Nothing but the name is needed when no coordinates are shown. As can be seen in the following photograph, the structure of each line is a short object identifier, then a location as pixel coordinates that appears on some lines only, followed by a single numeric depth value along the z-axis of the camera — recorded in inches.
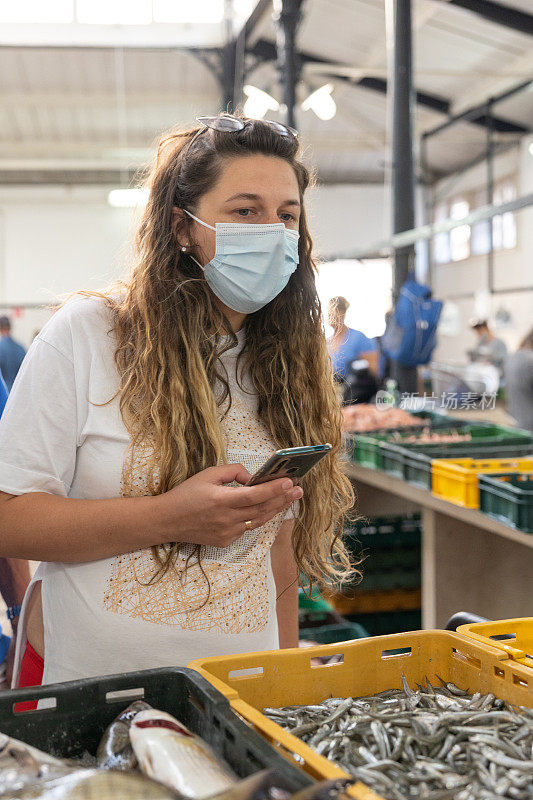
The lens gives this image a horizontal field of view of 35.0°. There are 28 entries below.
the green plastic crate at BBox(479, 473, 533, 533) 107.7
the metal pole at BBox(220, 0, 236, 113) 491.8
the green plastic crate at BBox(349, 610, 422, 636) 171.9
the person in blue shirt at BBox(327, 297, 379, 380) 253.2
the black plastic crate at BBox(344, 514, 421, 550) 177.0
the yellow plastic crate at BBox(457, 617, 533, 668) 56.4
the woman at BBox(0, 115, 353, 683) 56.2
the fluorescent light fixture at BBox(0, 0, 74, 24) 463.8
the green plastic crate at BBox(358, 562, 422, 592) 173.2
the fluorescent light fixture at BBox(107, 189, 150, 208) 485.4
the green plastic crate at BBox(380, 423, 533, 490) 148.2
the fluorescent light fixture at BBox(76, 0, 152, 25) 465.7
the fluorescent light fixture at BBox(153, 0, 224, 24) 472.1
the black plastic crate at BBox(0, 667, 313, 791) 42.7
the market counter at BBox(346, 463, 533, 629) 143.3
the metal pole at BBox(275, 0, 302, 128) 336.5
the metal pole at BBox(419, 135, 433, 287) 689.0
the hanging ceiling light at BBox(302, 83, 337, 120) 351.9
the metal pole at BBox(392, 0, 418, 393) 267.1
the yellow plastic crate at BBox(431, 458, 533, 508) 125.3
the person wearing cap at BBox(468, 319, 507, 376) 463.5
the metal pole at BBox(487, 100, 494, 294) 545.1
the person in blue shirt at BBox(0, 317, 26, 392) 333.9
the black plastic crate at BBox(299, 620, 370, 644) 139.6
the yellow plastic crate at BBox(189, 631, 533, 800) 49.5
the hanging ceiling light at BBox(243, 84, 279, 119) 336.5
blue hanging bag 237.6
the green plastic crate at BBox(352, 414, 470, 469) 172.9
